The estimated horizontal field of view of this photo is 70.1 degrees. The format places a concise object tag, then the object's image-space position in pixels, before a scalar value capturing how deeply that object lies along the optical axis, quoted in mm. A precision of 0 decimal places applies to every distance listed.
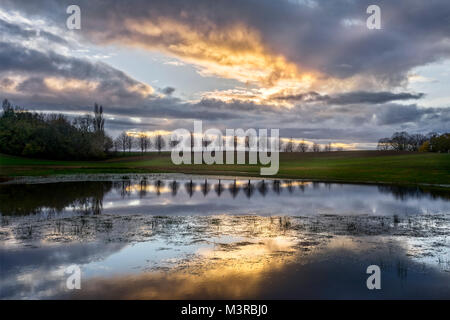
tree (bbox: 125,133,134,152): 176612
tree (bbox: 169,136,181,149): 182275
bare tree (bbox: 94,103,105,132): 147000
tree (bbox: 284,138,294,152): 196162
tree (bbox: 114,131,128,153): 170012
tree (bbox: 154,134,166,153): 181375
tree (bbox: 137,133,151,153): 181625
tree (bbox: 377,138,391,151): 181625
